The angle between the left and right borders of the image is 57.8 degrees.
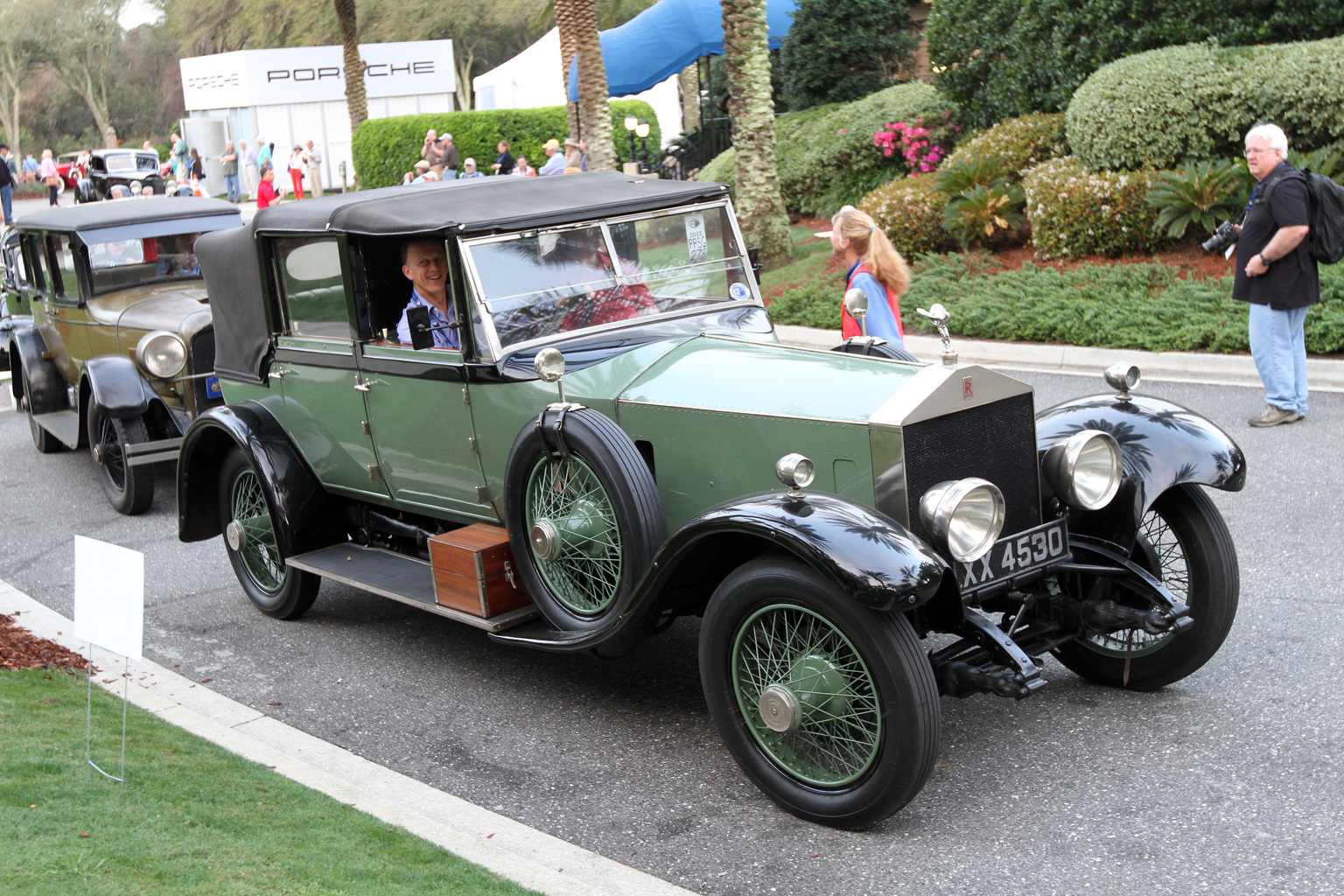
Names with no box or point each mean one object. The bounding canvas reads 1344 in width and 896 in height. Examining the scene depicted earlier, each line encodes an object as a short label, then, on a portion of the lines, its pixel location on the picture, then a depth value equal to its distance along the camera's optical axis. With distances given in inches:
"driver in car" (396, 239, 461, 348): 200.5
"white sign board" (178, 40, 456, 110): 1451.8
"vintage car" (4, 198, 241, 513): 326.3
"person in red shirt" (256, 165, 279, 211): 874.9
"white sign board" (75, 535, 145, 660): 148.4
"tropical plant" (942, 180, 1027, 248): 510.9
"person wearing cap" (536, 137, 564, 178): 767.1
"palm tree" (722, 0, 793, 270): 563.8
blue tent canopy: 888.3
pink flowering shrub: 623.8
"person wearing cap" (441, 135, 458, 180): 954.7
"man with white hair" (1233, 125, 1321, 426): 294.7
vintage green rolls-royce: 145.8
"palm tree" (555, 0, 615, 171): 663.8
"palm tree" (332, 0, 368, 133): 1053.8
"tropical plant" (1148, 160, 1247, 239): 434.0
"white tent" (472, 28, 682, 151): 1277.1
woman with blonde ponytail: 247.9
